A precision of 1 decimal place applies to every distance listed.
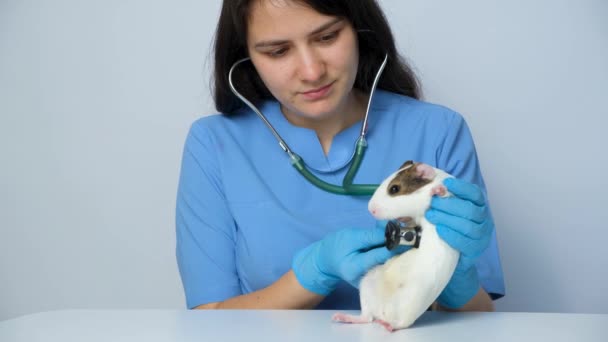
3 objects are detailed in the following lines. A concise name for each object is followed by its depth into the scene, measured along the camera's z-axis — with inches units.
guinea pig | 55.2
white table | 54.1
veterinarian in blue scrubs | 64.0
